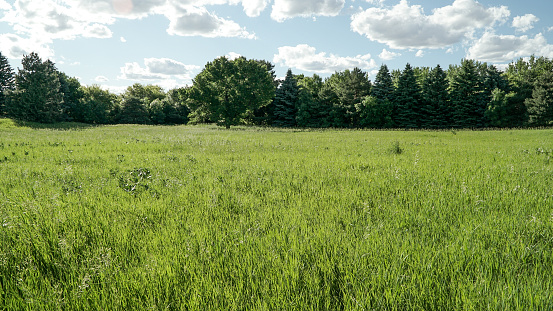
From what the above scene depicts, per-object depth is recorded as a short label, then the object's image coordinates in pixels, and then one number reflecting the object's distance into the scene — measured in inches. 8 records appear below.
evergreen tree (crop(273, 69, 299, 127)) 2689.5
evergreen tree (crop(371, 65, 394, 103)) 2405.3
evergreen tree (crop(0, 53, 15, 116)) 2528.3
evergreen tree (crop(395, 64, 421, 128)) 2330.2
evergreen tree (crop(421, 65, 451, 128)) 2329.0
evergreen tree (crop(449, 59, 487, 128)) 2294.5
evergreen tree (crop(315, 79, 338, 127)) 2586.1
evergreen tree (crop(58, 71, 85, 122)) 2763.3
